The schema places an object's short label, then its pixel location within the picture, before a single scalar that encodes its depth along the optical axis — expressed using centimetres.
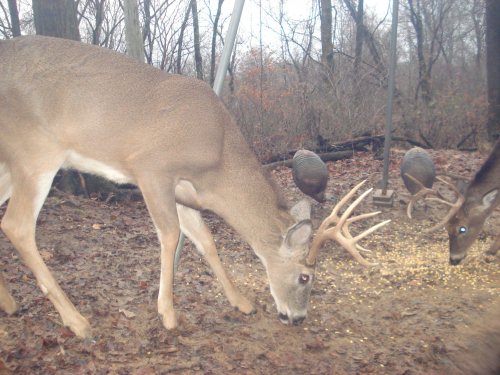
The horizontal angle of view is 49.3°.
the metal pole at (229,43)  492
